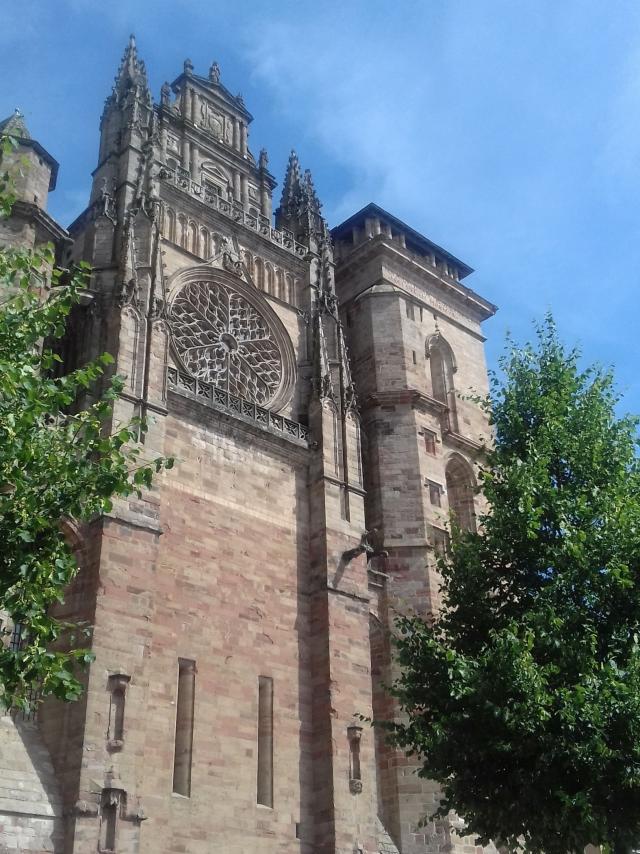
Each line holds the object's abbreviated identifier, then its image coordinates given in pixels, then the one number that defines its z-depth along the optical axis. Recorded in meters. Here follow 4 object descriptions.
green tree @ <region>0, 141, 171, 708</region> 10.10
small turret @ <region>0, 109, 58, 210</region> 21.28
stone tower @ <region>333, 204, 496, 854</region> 23.16
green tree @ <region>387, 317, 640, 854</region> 13.36
